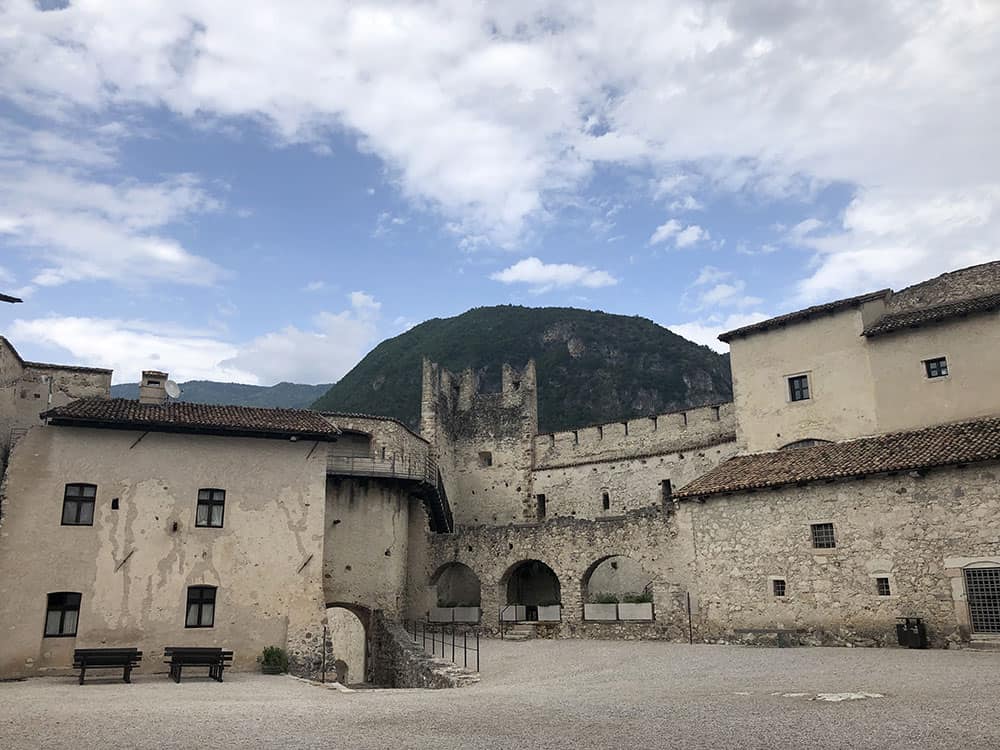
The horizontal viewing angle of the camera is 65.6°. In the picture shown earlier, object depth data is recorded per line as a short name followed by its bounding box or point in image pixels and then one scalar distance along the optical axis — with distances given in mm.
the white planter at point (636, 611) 26688
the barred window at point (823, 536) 22516
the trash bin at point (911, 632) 20031
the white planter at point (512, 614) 31078
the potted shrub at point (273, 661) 23422
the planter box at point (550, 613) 29359
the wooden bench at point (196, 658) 20786
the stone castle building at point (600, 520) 21391
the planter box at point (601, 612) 27828
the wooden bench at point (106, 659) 20000
